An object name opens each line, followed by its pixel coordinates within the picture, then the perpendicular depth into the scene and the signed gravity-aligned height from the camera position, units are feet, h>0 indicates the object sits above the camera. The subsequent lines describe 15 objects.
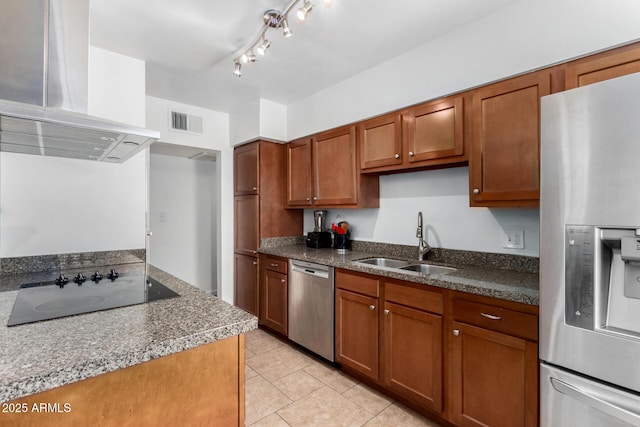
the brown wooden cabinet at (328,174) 8.83 +1.21
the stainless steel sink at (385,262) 8.13 -1.38
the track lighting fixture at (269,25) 5.27 +3.81
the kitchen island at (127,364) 2.42 -1.31
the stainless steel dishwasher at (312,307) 7.99 -2.66
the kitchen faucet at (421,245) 7.76 -0.86
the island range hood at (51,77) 3.86 +1.89
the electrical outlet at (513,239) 6.35 -0.60
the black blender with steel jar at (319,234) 10.21 -0.74
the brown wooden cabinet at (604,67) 4.47 +2.21
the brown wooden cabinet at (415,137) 6.56 +1.80
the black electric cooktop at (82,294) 3.63 -1.17
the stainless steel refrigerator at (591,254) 3.39 -0.53
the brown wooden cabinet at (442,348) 4.71 -2.59
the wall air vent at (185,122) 10.80 +3.33
